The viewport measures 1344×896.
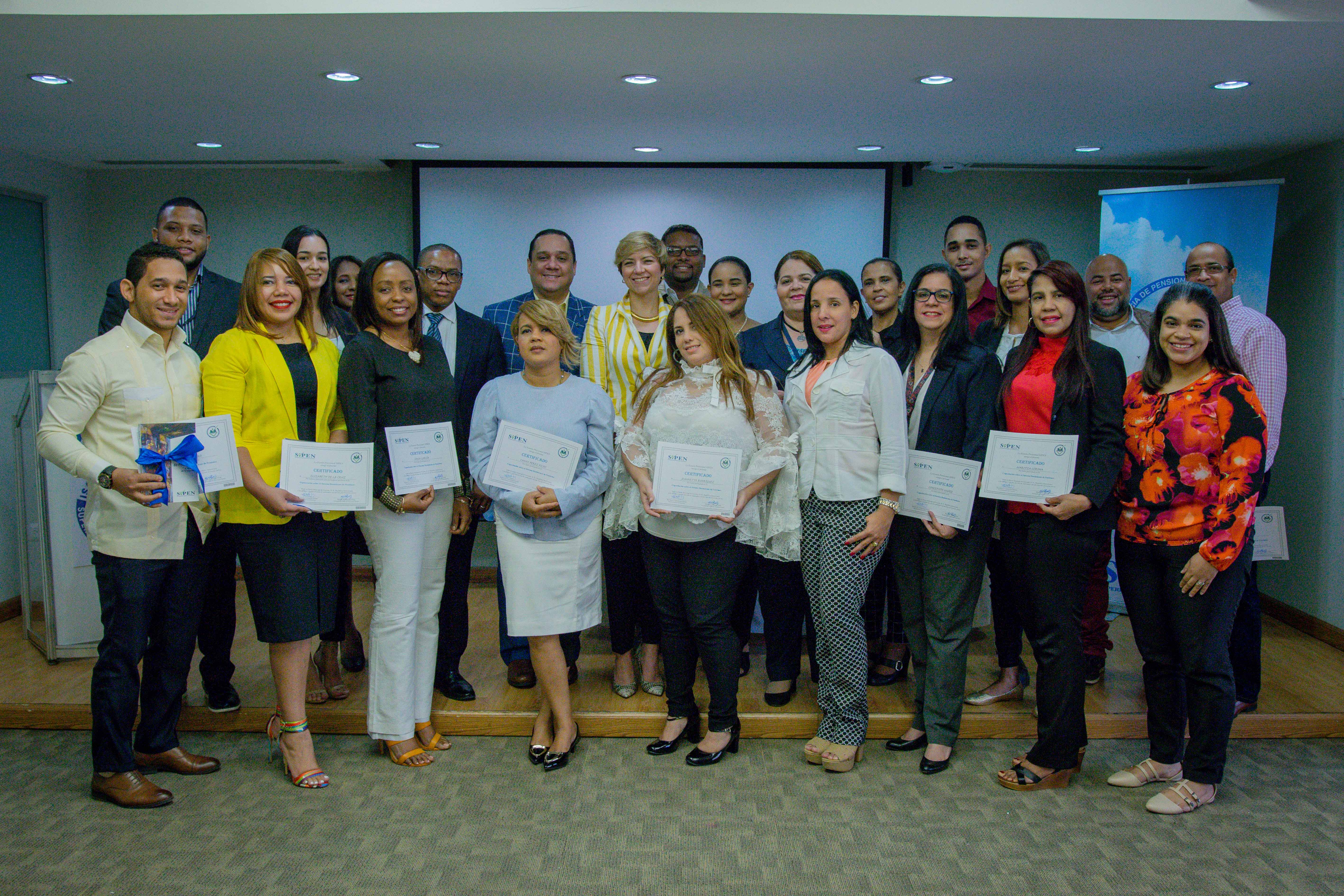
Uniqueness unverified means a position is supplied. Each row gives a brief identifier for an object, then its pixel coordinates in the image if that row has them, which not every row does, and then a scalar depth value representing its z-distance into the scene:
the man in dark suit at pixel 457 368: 3.46
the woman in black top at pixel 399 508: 2.96
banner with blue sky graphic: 4.55
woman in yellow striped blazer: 3.41
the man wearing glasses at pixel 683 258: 3.75
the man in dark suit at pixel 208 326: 3.41
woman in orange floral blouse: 2.69
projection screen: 5.48
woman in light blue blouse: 2.99
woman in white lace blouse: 2.96
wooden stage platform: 3.40
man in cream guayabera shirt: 2.71
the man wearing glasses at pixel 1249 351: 3.42
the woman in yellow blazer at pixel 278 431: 2.78
